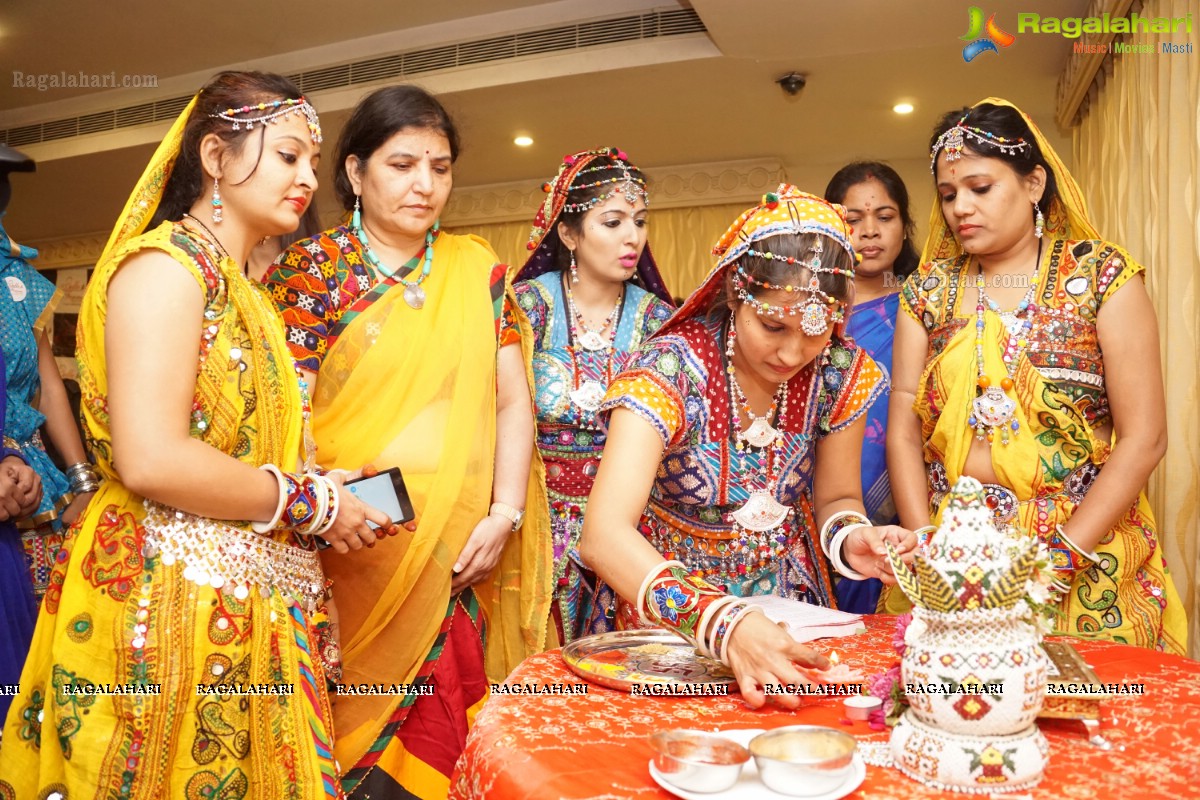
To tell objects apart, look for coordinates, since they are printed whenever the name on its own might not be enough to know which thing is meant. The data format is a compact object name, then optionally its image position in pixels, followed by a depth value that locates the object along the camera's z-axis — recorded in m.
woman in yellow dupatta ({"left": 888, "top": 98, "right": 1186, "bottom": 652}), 2.14
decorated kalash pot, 0.97
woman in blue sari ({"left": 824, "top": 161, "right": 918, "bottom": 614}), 3.24
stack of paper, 1.56
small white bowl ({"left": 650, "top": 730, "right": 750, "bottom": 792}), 0.96
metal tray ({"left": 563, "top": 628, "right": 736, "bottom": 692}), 1.35
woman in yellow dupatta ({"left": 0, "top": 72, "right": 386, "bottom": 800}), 1.50
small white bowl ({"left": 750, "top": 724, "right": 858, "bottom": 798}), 0.95
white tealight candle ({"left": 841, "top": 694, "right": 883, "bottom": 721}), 1.18
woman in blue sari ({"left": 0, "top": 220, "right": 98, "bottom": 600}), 2.51
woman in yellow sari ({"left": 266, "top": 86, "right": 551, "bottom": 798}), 2.17
